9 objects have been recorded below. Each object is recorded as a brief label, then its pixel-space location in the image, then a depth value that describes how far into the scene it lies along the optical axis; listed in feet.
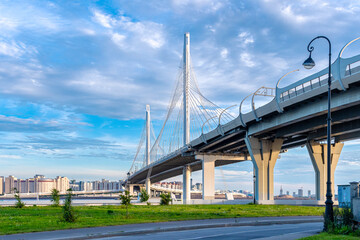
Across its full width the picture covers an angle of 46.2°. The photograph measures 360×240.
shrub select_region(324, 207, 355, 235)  50.67
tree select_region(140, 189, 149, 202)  167.86
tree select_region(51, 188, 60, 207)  125.22
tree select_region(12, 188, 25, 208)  117.08
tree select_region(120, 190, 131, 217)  92.50
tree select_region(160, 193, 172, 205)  138.45
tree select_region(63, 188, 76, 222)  66.69
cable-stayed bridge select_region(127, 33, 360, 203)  99.25
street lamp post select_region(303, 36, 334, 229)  55.83
